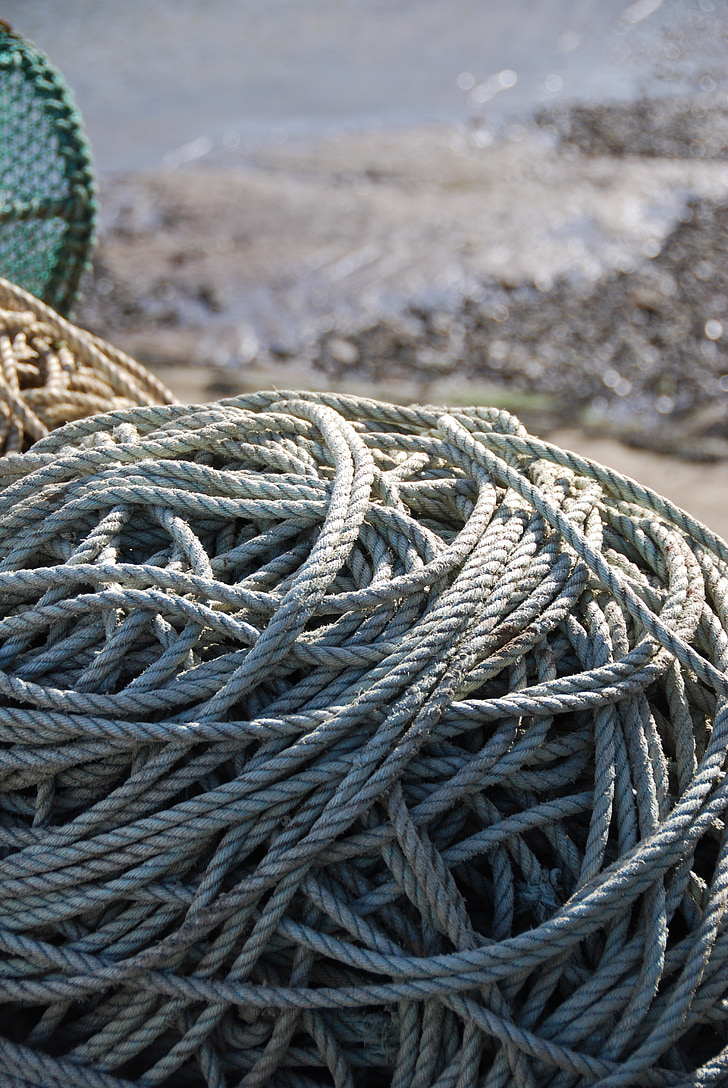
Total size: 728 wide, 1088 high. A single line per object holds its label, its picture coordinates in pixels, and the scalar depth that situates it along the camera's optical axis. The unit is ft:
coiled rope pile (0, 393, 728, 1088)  3.87
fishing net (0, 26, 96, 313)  8.04
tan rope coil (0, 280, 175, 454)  6.62
